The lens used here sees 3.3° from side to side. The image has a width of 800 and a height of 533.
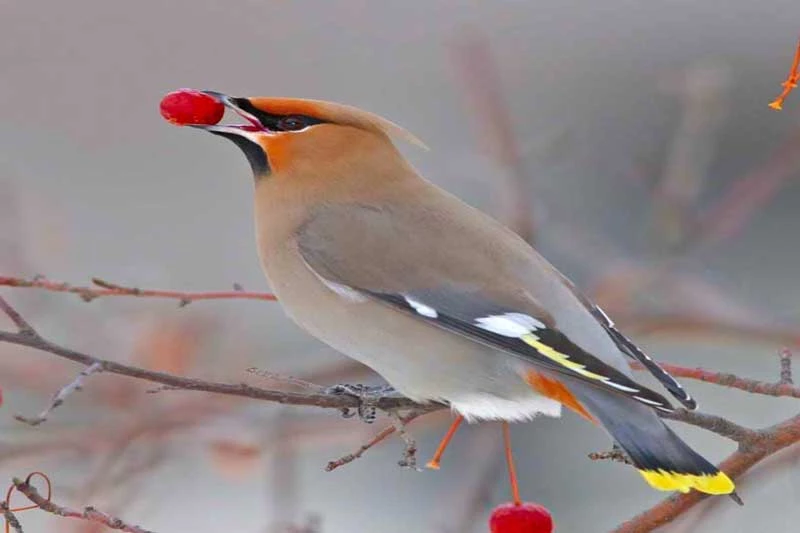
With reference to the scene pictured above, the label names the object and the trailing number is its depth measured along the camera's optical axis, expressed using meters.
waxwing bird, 3.32
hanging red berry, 3.31
